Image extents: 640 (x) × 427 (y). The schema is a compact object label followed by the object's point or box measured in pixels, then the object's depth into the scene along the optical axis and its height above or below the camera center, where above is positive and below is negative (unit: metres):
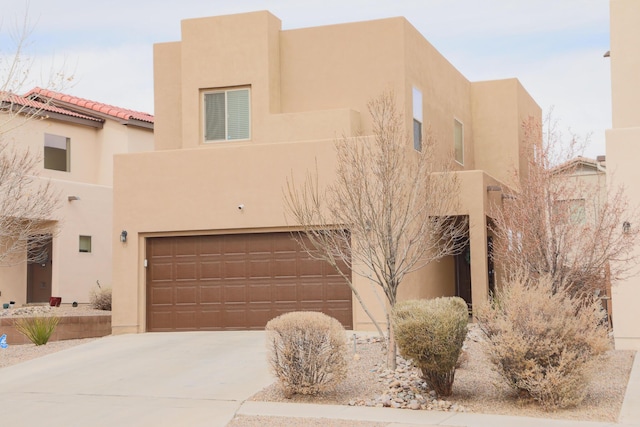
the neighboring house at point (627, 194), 15.67 +1.31
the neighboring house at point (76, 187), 27.05 +2.77
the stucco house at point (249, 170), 19.00 +2.28
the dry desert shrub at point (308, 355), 11.90 -1.12
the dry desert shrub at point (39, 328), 18.25 -1.10
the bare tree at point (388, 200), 13.41 +1.13
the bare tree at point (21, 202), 17.15 +1.77
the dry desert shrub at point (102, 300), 24.22 -0.69
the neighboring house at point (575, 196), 16.64 +1.44
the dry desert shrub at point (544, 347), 10.71 -0.94
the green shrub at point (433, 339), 11.34 -0.87
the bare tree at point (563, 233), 15.45 +0.66
